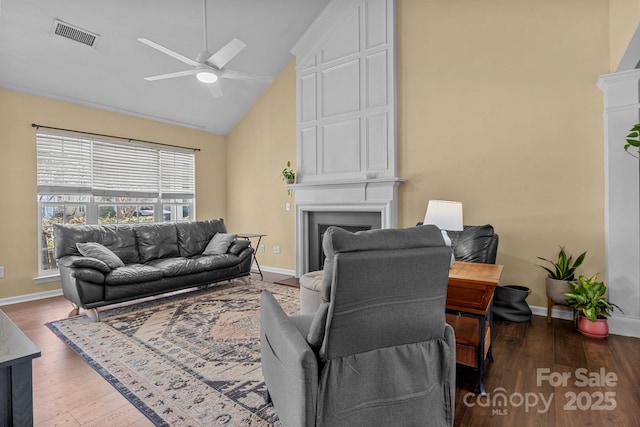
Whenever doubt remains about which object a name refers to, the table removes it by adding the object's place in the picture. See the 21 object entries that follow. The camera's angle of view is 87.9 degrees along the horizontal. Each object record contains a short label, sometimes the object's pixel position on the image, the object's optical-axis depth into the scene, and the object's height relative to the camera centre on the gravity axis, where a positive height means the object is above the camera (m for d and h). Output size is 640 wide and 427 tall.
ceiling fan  3.09 +1.43
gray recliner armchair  1.27 -0.55
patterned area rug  1.86 -1.09
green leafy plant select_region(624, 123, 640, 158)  2.34 +0.53
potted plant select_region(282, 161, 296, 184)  5.16 +0.53
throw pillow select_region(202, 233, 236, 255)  4.65 -0.47
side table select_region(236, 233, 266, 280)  5.11 -0.59
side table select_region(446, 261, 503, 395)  1.98 -0.60
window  4.36 +0.43
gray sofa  3.33 -0.58
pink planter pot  2.83 -1.05
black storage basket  3.25 -0.97
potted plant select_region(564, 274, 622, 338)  2.83 -0.87
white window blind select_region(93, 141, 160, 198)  4.87 +0.65
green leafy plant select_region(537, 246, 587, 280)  3.14 -0.57
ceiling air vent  3.59 +2.02
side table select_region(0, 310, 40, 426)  1.24 -0.66
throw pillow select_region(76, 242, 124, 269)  3.62 -0.45
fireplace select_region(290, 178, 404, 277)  4.27 +0.01
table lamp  2.38 -0.06
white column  2.86 +0.03
